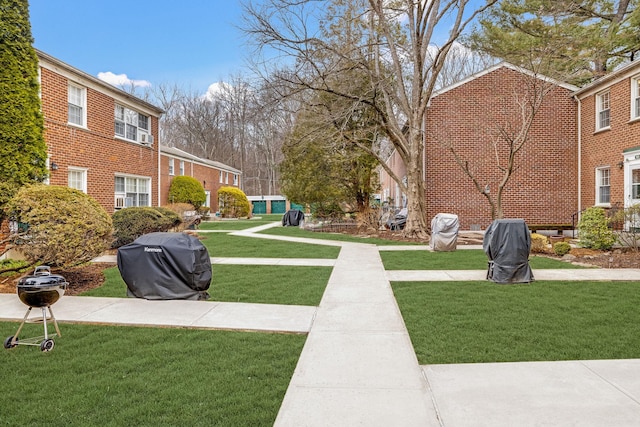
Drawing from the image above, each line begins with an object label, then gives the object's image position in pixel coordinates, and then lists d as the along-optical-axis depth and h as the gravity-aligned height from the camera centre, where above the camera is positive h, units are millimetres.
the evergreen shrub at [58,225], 6617 -243
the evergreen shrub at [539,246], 11195 -961
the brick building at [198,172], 25062 +3014
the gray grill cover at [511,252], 7078 -712
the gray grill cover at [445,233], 11641 -625
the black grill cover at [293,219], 24922 -470
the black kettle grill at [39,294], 3982 -832
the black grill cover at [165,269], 6023 -866
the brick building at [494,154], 16719 +2404
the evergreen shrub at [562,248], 10406 -949
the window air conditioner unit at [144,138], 17109 +3130
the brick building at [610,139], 13023 +2580
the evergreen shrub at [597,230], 10727 -512
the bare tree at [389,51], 14094 +5840
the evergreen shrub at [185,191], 25328 +1306
